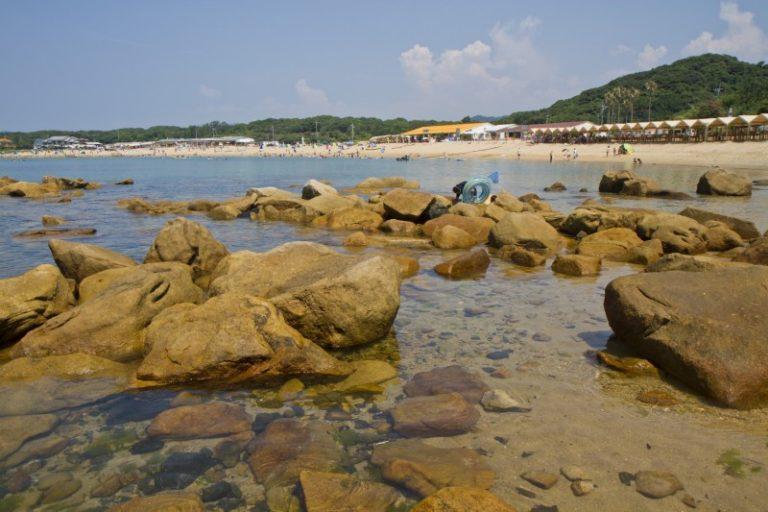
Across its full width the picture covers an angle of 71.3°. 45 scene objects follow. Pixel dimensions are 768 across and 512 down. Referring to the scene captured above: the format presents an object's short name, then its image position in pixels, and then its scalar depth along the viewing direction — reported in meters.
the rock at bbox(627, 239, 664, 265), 11.06
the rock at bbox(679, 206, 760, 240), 13.62
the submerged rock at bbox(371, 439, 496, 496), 3.84
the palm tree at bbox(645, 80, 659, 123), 102.31
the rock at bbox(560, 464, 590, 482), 3.88
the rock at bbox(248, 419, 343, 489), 4.00
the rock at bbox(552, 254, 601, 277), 9.93
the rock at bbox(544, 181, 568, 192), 29.91
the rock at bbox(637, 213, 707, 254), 11.85
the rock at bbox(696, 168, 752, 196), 25.22
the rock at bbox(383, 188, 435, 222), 16.05
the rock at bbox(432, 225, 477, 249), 13.02
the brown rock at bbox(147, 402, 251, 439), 4.53
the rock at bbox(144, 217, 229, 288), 10.06
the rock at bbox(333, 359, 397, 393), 5.40
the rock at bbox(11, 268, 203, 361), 6.20
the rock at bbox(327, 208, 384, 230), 16.52
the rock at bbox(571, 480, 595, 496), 3.73
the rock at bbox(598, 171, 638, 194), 27.05
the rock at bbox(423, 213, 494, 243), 13.91
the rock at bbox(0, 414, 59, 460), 4.36
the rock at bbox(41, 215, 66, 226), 18.45
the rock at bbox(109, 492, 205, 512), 3.47
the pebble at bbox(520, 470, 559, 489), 3.83
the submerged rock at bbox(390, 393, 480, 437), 4.55
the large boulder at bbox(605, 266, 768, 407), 4.89
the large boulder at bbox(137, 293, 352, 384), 5.46
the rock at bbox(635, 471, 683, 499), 3.69
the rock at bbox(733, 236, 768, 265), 9.04
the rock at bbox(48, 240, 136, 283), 8.73
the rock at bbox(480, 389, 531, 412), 4.91
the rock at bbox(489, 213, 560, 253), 12.41
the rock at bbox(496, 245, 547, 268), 10.85
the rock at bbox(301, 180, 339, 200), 20.94
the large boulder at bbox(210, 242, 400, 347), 6.23
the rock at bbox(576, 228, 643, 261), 11.56
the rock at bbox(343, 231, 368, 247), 13.49
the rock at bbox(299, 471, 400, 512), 3.58
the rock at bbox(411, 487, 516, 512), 3.20
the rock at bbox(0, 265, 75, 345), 6.66
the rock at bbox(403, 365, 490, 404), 5.24
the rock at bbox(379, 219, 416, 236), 15.32
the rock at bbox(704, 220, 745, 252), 12.17
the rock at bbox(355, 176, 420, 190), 31.67
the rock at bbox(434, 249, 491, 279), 10.01
